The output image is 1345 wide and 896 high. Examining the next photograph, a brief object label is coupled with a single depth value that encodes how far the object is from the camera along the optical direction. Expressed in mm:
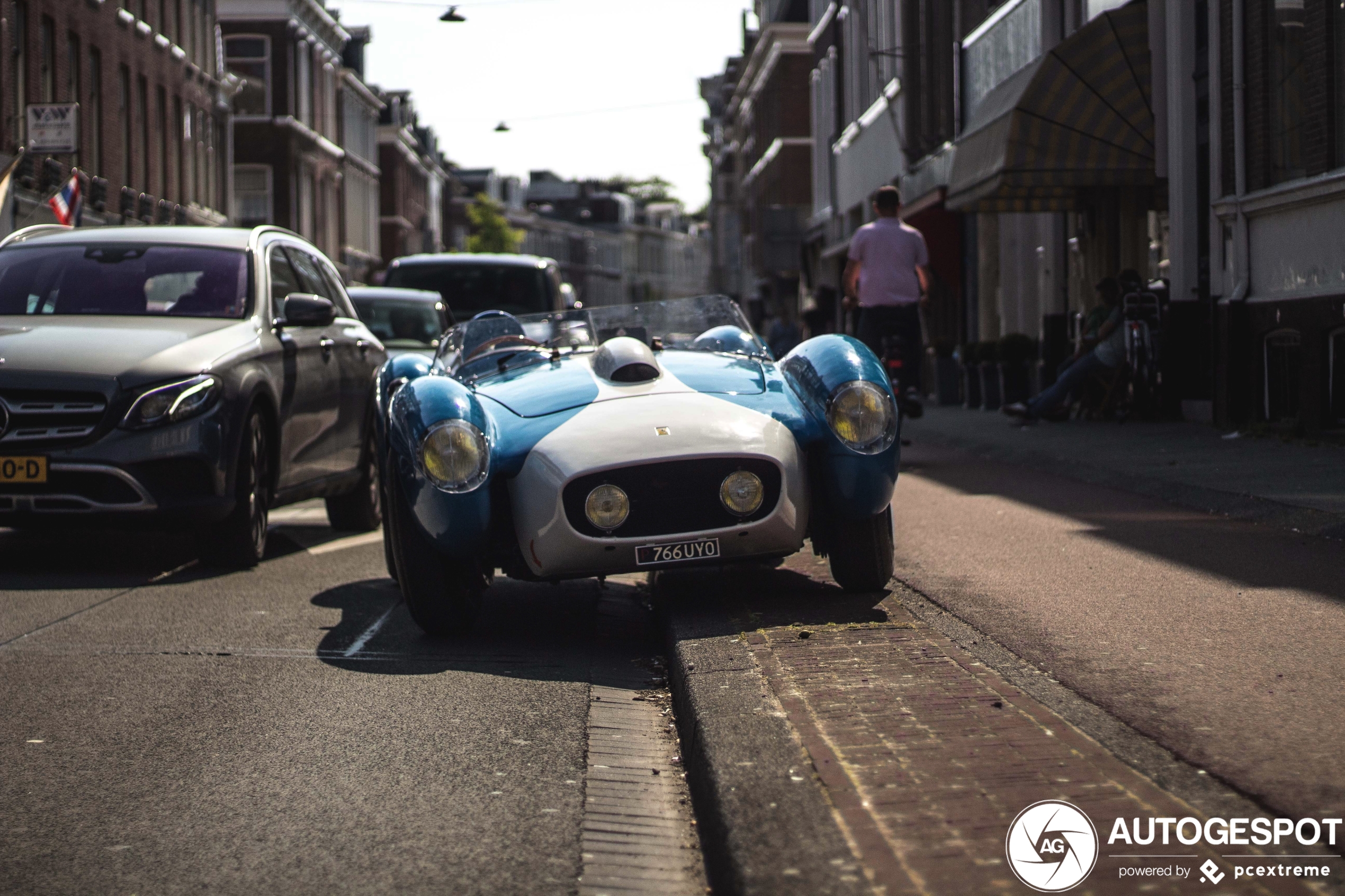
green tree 101438
